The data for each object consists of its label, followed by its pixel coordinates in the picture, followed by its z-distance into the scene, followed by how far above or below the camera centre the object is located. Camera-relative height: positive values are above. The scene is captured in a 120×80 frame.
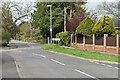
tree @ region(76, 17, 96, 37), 29.20 +1.85
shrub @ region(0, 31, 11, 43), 37.20 +0.15
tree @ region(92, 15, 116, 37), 24.91 +1.47
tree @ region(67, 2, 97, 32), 33.00 +3.42
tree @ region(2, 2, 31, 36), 42.26 +5.45
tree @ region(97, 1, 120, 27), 35.35 +5.65
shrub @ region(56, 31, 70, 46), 36.72 -0.05
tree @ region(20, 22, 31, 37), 75.93 +3.85
